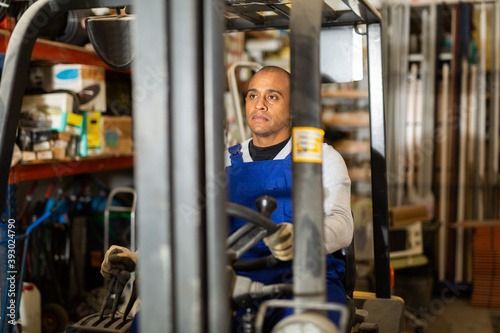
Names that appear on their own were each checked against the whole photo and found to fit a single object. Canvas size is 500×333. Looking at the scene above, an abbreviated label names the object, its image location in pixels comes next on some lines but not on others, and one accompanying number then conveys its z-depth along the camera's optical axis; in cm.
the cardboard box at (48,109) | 339
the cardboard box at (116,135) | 392
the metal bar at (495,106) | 554
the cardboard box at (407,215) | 470
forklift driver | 205
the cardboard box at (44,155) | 328
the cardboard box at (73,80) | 366
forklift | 126
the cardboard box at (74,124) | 347
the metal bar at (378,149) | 261
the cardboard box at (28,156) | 315
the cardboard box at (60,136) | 342
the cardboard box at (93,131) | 374
